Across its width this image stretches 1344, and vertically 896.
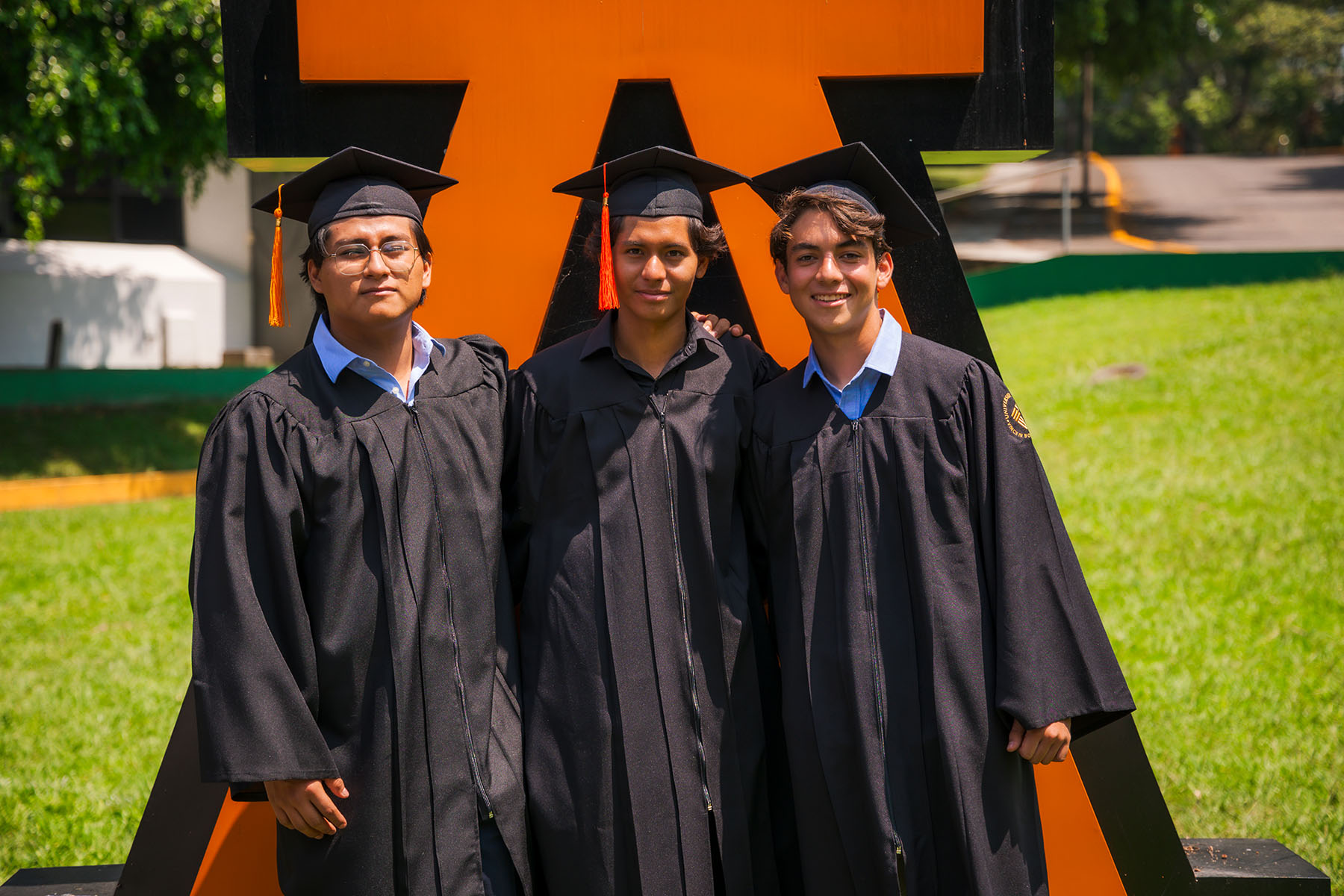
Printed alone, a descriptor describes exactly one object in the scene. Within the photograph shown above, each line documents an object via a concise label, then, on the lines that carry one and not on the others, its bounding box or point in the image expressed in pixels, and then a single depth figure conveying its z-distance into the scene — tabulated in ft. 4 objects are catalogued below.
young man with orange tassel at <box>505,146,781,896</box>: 8.13
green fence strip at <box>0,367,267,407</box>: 40.96
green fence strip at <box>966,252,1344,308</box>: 43.75
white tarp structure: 42.70
